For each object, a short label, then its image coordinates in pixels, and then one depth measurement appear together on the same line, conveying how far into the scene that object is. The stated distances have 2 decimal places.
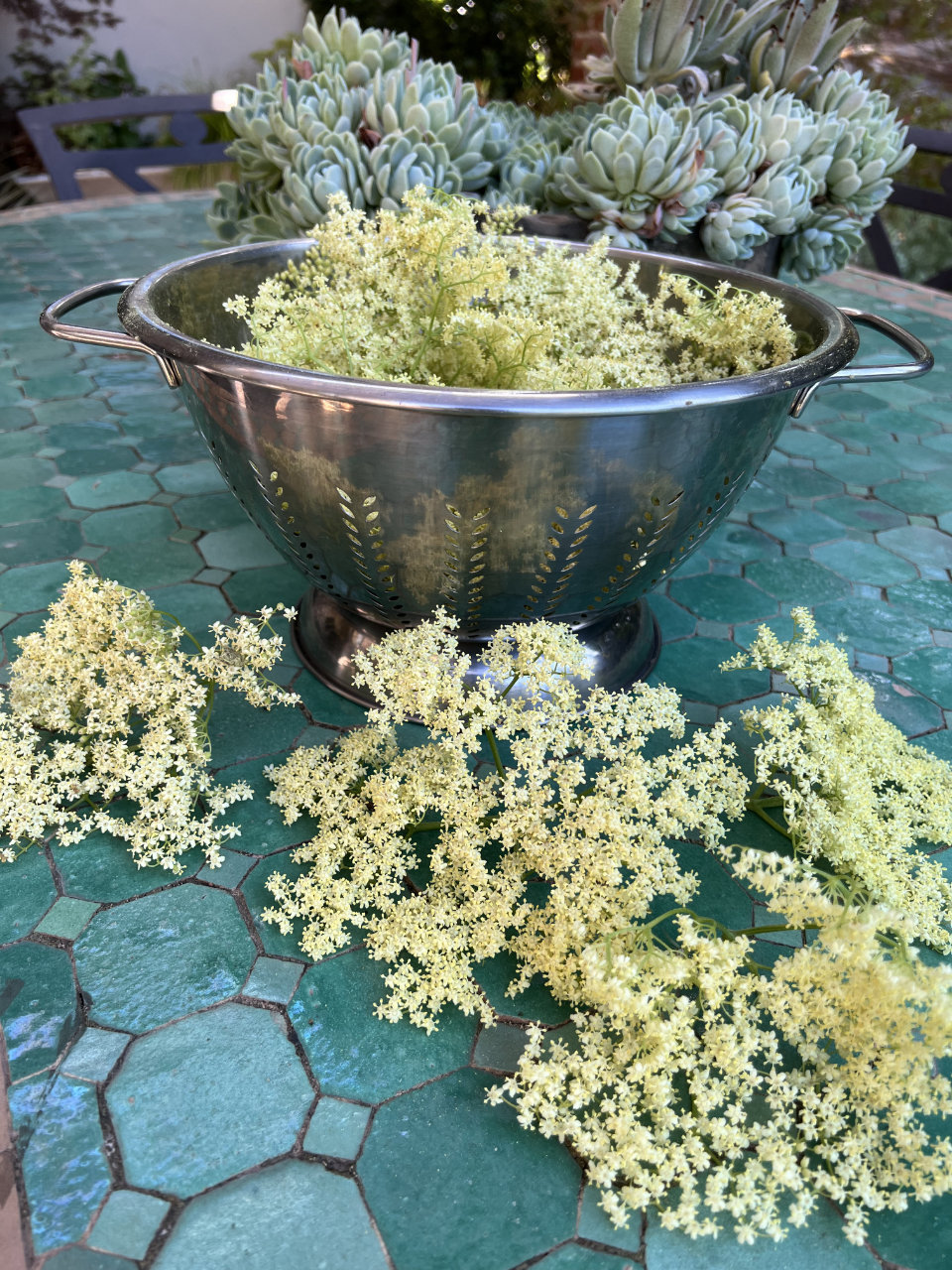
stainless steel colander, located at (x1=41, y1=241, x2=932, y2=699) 0.28
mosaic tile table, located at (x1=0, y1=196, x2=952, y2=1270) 0.24
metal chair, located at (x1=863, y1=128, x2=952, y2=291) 0.88
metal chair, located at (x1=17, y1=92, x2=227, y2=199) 1.02
